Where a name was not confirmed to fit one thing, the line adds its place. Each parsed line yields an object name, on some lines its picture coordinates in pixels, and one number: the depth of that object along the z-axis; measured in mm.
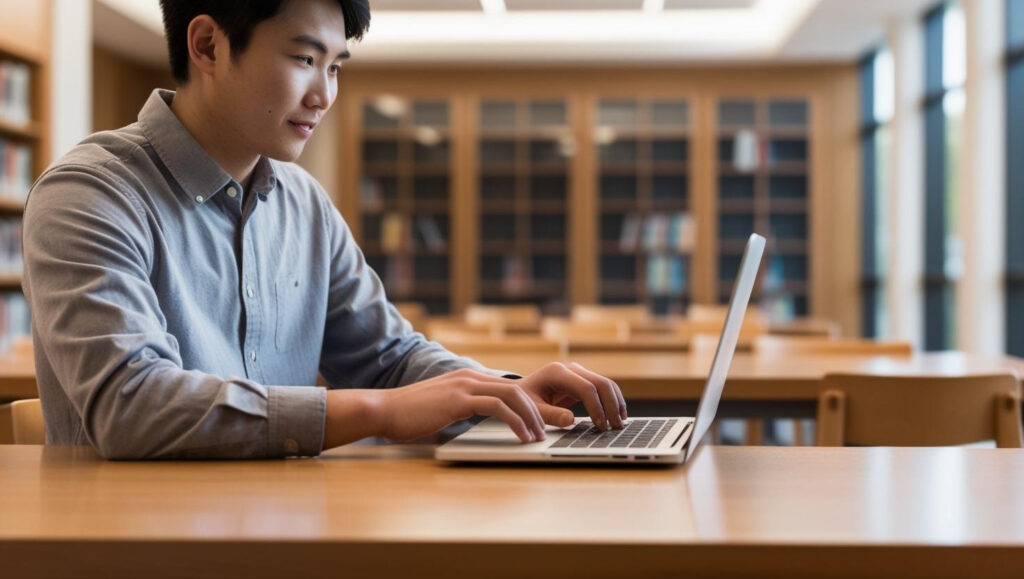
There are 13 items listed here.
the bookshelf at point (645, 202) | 9172
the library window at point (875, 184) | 8562
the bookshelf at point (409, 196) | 9273
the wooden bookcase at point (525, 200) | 9258
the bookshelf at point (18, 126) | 5578
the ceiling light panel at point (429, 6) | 7844
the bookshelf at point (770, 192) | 9039
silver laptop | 1043
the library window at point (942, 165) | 6961
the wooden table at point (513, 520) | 744
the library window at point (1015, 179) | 5859
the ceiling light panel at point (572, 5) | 7801
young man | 1098
